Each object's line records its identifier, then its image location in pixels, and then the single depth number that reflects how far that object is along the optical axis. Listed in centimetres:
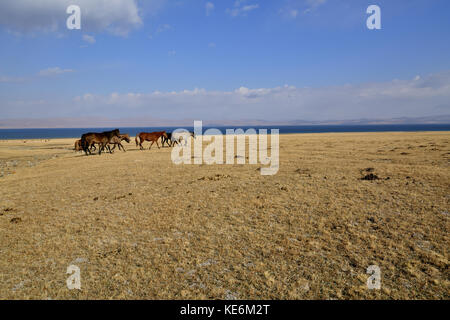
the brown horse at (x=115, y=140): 2794
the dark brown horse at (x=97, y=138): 2617
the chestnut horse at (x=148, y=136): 3117
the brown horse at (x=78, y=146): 2998
